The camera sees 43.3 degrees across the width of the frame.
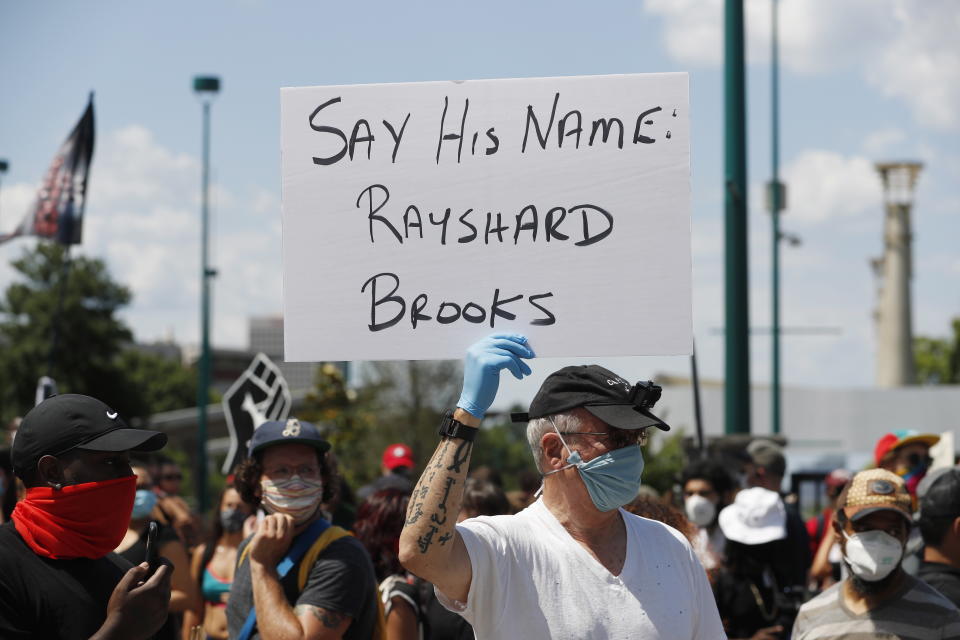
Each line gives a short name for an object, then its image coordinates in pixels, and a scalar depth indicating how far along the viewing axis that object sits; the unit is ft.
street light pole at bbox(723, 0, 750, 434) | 28.94
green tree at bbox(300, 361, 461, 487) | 123.95
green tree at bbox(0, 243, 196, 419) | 162.40
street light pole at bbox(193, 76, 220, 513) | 73.61
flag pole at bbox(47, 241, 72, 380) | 36.73
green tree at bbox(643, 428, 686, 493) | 94.68
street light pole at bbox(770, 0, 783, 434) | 75.36
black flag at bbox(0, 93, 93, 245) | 38.65
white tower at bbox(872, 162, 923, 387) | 176.04
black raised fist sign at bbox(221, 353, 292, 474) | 29.22
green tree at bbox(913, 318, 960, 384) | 215.10
